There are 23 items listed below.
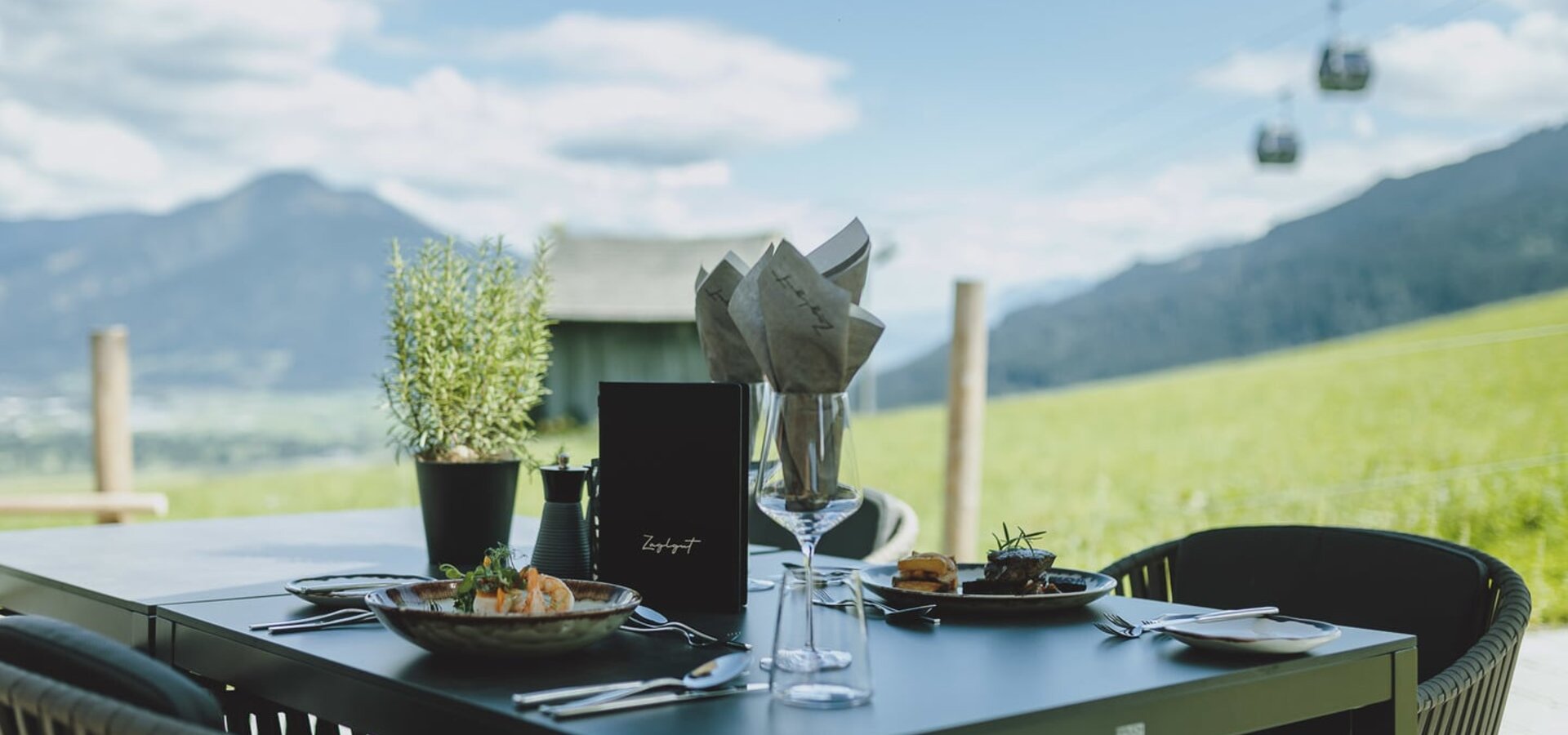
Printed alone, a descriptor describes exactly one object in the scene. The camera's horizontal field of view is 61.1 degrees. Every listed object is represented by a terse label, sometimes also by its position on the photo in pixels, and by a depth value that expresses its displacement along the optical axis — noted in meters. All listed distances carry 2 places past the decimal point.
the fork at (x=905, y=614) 1.68
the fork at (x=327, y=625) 1.57
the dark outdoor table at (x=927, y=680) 1.17
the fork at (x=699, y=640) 1.51
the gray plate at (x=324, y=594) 1.69
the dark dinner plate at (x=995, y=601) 1.70
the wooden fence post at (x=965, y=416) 4.91
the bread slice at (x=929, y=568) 1.79
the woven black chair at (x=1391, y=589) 1.64
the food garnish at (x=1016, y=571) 1.77
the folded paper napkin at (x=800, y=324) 1.51
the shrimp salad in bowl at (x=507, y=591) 1.45
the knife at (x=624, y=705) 1.14
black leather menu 1.76
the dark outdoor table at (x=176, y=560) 1.91
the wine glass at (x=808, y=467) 1.46
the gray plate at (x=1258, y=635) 1.42
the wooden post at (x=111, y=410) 5.62
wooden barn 21.14
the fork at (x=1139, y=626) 1.56
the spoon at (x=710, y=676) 1.21
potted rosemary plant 2.19
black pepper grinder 1.93
